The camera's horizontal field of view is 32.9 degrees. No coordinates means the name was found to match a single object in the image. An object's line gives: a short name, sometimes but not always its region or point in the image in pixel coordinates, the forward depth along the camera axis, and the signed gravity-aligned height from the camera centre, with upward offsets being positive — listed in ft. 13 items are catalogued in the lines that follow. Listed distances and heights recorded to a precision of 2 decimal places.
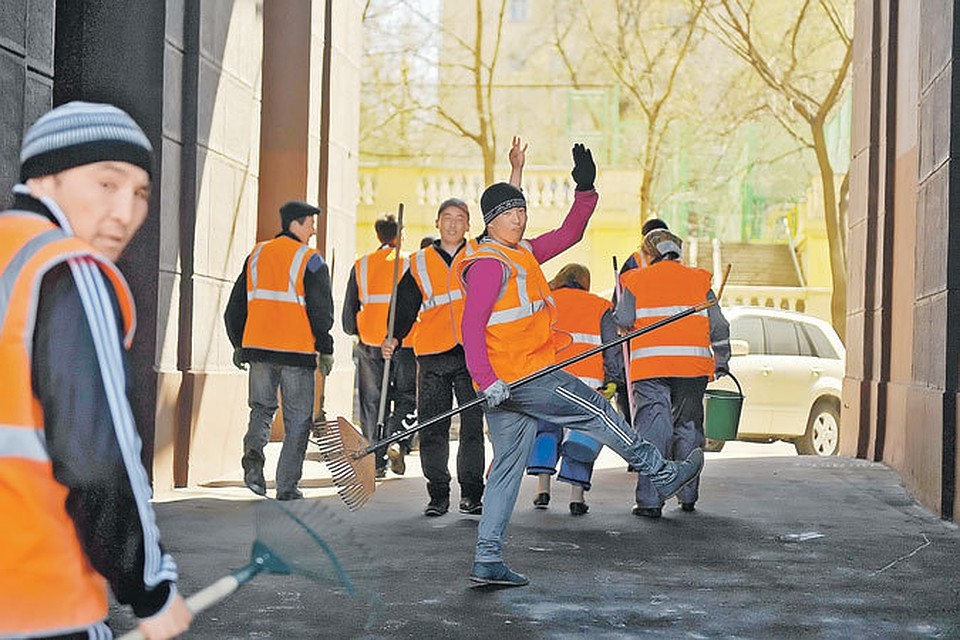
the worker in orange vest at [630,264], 36.74 +2.11
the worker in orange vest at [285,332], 33.78 +0.23
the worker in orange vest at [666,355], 32.30 -0.03
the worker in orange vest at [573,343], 33.83 +0.18
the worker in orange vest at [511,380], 22.98 -0.44
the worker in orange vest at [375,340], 40.45 +0.14
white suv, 54.85 -0.70
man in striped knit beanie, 8.64 -0.62
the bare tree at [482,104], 93.04 +14.42
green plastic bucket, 37.40 -1.35
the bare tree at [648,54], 96.53 +18.42
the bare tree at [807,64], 83.46 +16.19
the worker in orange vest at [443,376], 31.78 -0.56
